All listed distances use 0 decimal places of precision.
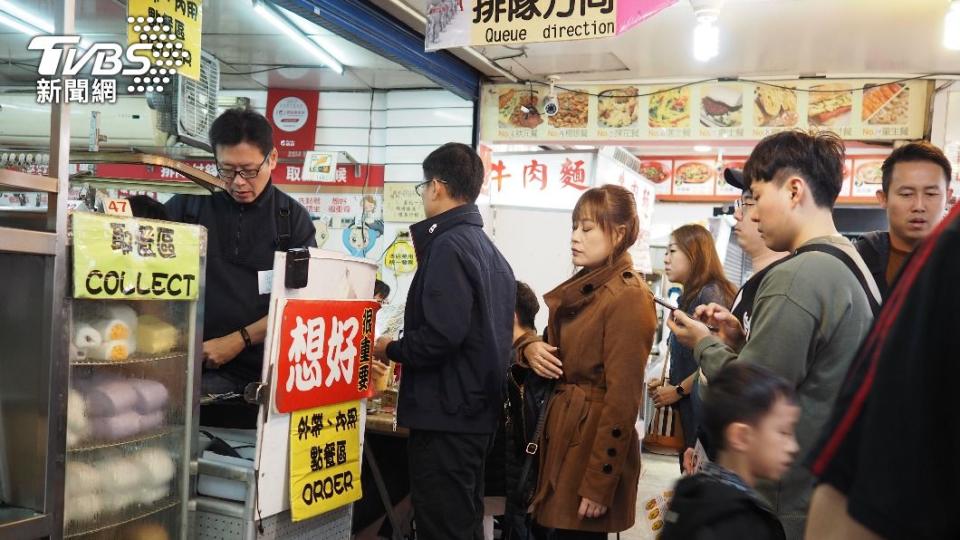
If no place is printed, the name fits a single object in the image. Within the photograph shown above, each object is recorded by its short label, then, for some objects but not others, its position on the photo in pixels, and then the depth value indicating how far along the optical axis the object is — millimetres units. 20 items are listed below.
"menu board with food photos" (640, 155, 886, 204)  11062
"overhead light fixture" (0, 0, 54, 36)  5990
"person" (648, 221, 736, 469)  4312
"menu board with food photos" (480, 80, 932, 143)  6426
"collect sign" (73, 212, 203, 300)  2215
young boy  1727
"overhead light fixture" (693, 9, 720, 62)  4648
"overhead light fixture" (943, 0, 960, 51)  4461
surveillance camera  6914
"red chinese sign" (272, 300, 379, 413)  2730
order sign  2822
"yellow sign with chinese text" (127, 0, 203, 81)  3301
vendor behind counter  3047
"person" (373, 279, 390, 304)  5533
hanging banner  3729
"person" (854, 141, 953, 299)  3094
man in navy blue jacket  2977
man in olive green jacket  1926
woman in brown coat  2756
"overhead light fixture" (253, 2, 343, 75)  5688
